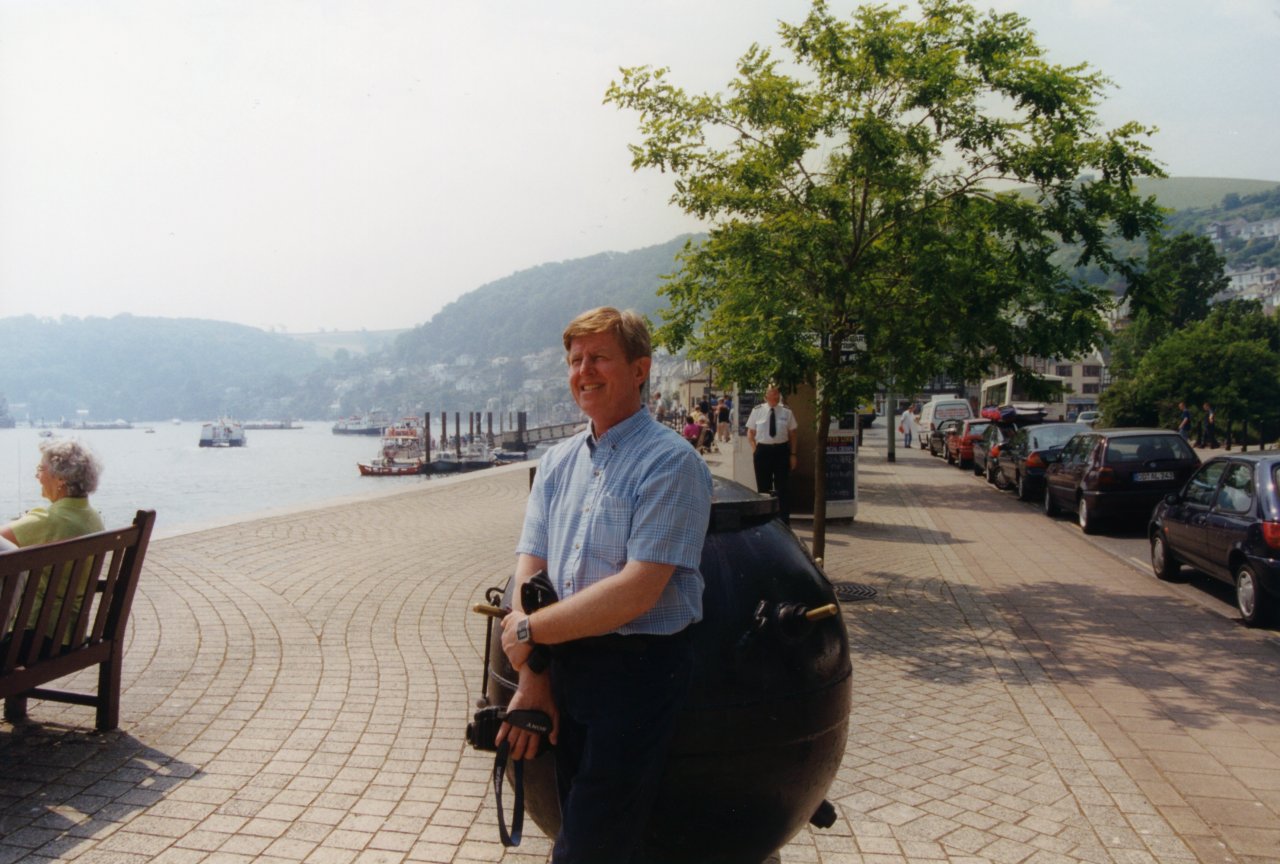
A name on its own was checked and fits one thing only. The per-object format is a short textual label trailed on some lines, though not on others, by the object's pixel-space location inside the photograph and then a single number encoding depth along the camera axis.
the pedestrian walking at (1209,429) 48.00
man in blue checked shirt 2.37
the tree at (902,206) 9.05
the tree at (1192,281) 90.88
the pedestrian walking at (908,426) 46.97
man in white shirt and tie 13.23
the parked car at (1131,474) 14.45
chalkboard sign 15.00
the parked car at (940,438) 34.91
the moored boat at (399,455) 86.75
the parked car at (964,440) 29.58
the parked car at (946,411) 43.72
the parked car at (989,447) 24.16
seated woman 5.17
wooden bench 4.50
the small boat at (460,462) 88.12
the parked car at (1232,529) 8.26
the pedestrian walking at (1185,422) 37.39
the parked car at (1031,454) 19.47
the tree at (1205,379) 50.75
